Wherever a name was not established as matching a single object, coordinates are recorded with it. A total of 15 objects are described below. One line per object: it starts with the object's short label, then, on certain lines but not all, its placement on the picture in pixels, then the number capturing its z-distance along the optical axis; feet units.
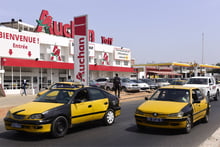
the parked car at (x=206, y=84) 57.62
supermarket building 92.32
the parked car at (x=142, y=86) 93.30
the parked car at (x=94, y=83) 106.03
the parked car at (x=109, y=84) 98.15
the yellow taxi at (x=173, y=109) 24.54
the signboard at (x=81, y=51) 57.77
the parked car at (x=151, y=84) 105.48
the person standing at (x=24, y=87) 84.11
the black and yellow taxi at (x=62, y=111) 22.17
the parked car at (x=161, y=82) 113.92
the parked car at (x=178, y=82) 90.36
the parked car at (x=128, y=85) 92.68
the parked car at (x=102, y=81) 104.24
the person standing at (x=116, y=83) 65.86
